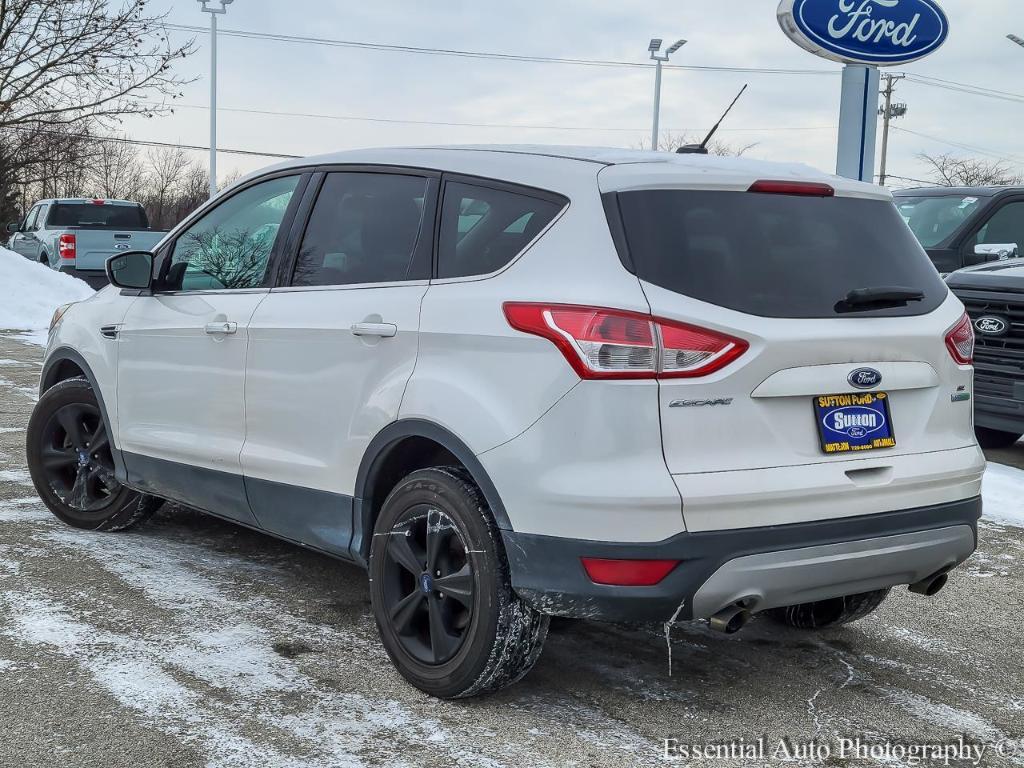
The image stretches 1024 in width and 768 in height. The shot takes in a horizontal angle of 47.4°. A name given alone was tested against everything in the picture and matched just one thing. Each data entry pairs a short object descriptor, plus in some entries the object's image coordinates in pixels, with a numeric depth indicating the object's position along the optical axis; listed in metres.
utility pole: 62.59
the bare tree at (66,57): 22.27
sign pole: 9.75
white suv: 3.18
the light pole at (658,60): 38.88
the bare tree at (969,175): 55.83
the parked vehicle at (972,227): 10.36
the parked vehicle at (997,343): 8.22
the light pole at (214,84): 36.88
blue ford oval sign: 9.88
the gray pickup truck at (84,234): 18.64
